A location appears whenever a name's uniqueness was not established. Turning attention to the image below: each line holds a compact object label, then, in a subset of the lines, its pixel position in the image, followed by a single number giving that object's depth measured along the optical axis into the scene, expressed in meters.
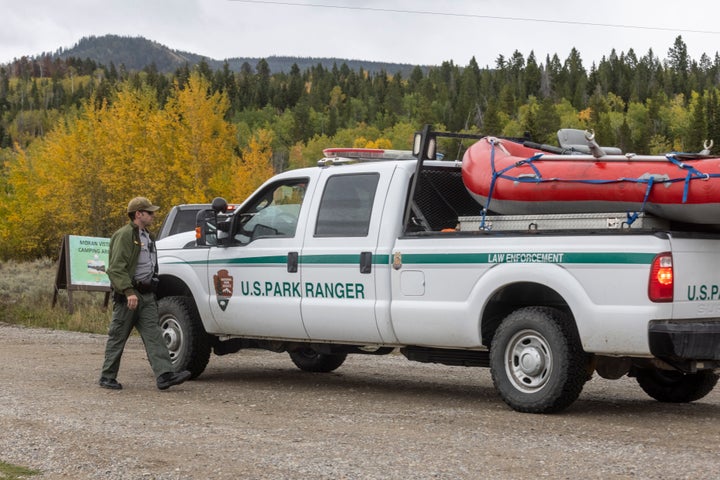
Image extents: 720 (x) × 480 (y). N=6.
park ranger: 10.11
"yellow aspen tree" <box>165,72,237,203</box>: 60.88
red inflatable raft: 7.50
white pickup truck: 7.67
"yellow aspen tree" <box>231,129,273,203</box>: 70.12
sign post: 20.42
